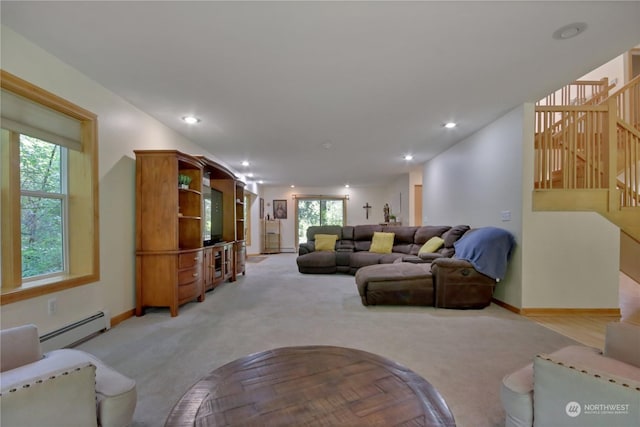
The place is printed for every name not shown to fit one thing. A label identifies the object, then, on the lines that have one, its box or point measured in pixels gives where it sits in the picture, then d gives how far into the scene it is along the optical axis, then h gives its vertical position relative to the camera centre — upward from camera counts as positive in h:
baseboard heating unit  2.16 -1.04
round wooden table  0.88 -0.67
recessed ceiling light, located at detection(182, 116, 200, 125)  3.59 +1.20
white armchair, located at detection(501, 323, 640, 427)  0.90 -0.68
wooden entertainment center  3.20 -0.32
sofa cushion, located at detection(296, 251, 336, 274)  5.75 -1.12
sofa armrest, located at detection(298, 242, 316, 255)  6.10 -0.87
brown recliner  3.37 -0.93
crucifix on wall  10.55 +0.07
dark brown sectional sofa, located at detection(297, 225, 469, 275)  5.45 -0.85
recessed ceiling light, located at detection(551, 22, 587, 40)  1.89 +1.25
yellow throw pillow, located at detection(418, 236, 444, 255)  4.64 -0.63
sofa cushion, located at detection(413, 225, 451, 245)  5.07 -0.45
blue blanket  3.31 -0.54
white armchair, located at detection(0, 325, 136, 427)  0.87 -0.65
